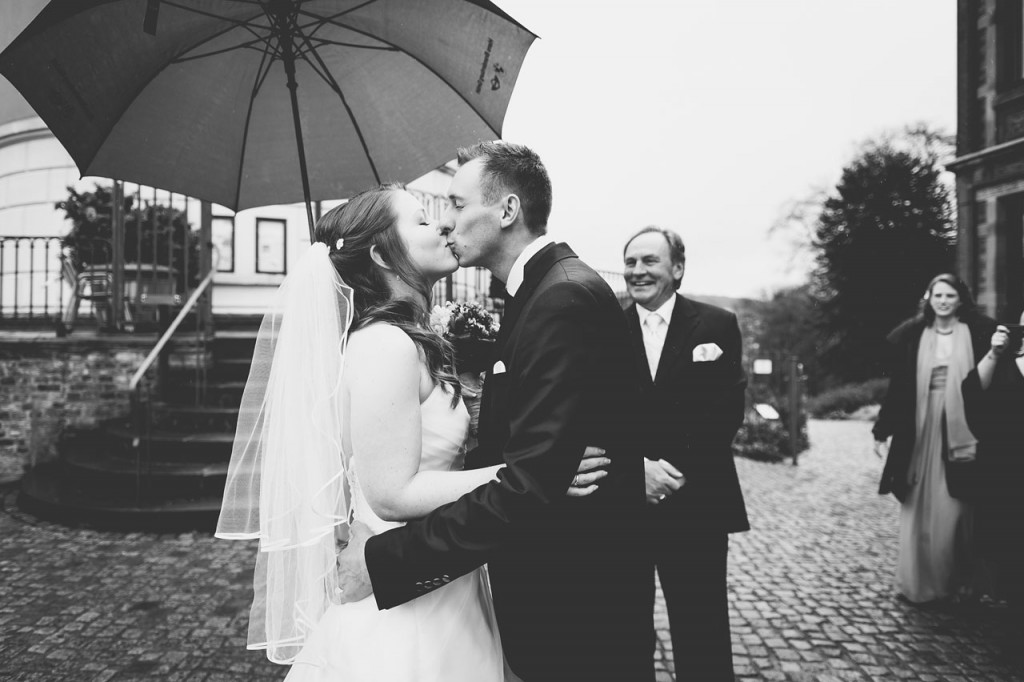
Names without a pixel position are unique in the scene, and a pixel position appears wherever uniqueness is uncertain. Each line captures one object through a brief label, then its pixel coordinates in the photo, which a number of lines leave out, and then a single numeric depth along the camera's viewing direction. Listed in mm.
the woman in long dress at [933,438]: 4418
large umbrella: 2434
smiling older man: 2932
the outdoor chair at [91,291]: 8742
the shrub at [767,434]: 11750
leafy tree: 29609
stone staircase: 6008
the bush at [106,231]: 8930
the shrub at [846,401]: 25578
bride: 1729
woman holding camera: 3863
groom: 1559
